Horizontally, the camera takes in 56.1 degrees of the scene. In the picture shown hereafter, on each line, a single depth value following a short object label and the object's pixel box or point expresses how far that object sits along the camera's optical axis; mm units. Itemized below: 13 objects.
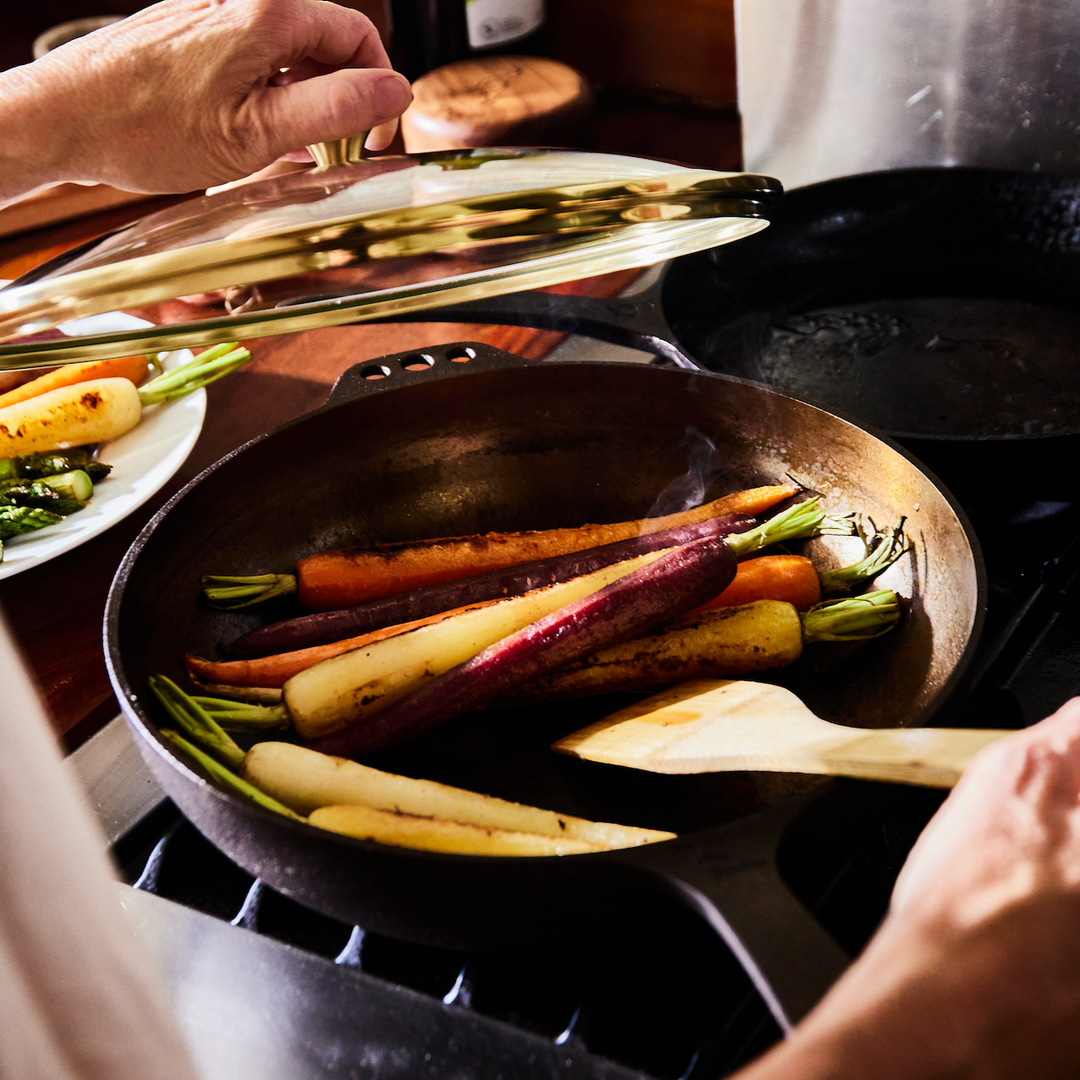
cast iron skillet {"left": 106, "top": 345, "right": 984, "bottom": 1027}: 531
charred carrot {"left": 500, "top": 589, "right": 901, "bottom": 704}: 823
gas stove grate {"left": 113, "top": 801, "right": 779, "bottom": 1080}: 590
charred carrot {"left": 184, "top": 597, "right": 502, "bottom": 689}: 830
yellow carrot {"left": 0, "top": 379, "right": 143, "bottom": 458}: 1115
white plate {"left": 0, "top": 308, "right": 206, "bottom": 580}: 974
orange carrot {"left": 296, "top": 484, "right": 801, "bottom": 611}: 916
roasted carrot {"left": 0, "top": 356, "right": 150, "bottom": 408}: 1183
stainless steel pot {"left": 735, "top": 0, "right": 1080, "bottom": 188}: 1504
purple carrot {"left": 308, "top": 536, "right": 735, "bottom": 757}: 771
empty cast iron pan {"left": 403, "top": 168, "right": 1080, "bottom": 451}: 1183
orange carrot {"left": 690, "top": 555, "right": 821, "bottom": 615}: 885
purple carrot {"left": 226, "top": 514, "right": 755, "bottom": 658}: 875
